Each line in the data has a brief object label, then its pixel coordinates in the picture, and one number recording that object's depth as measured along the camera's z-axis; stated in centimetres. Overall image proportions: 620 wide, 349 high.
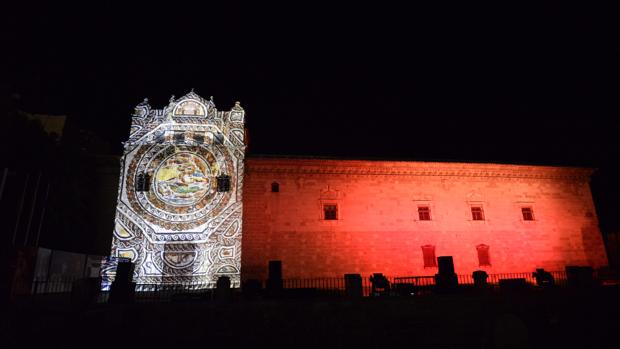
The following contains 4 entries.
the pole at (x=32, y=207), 1223
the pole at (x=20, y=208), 1173
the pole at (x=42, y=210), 1286
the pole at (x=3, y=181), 1088
